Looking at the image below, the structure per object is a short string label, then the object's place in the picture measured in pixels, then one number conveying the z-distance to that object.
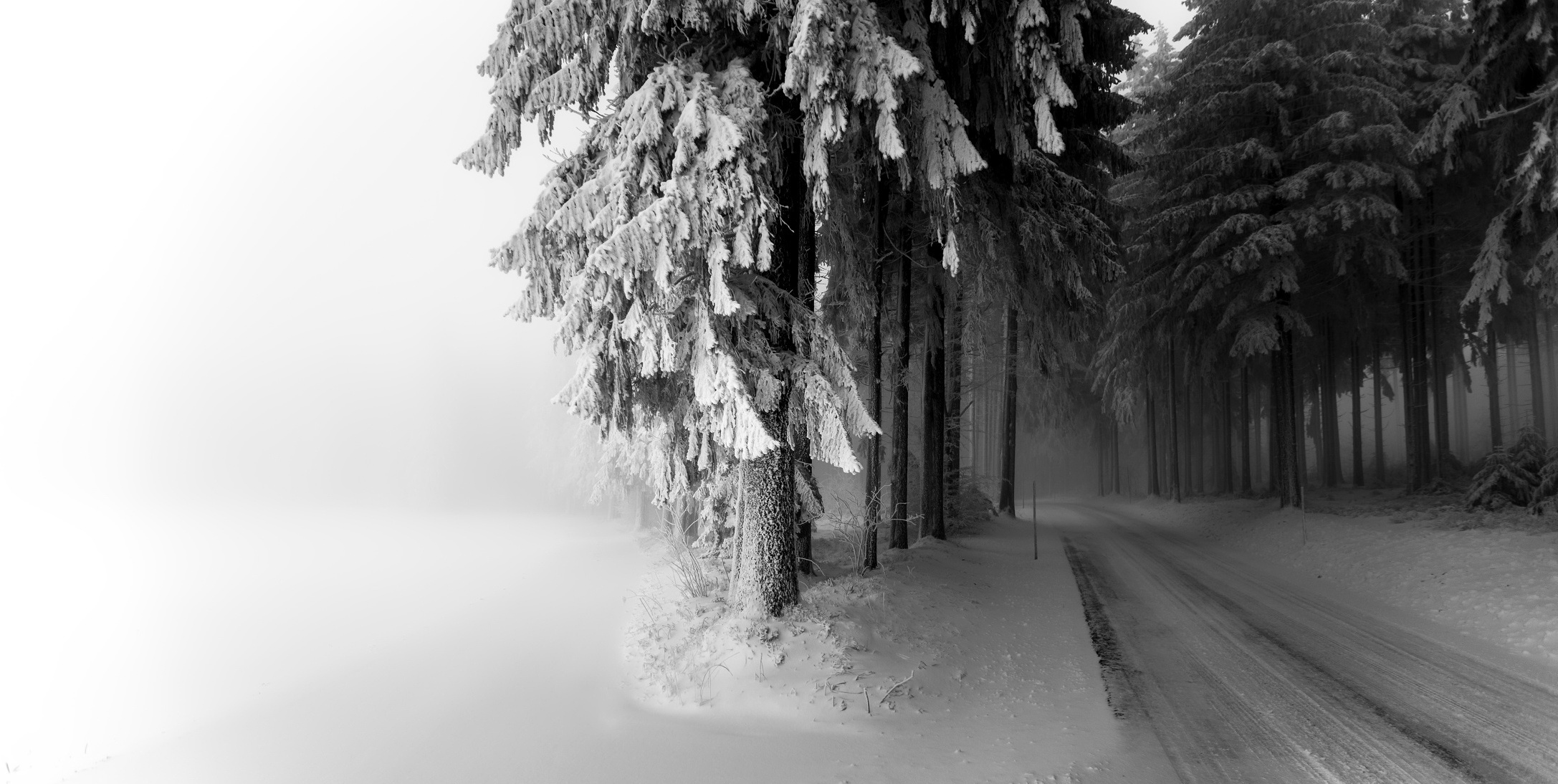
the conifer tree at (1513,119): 9.27
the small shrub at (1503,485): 11.40
